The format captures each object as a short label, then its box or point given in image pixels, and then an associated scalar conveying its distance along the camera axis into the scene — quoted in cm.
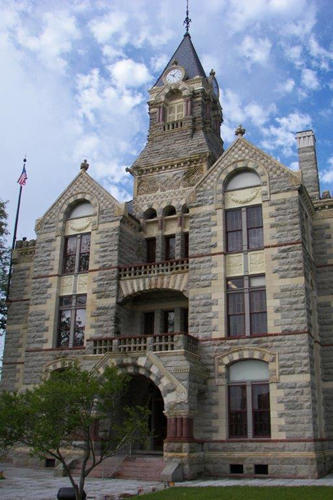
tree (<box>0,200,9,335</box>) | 3516
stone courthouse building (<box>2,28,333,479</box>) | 2225
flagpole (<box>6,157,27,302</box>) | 3278
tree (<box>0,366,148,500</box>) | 1496
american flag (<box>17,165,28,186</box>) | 3541
